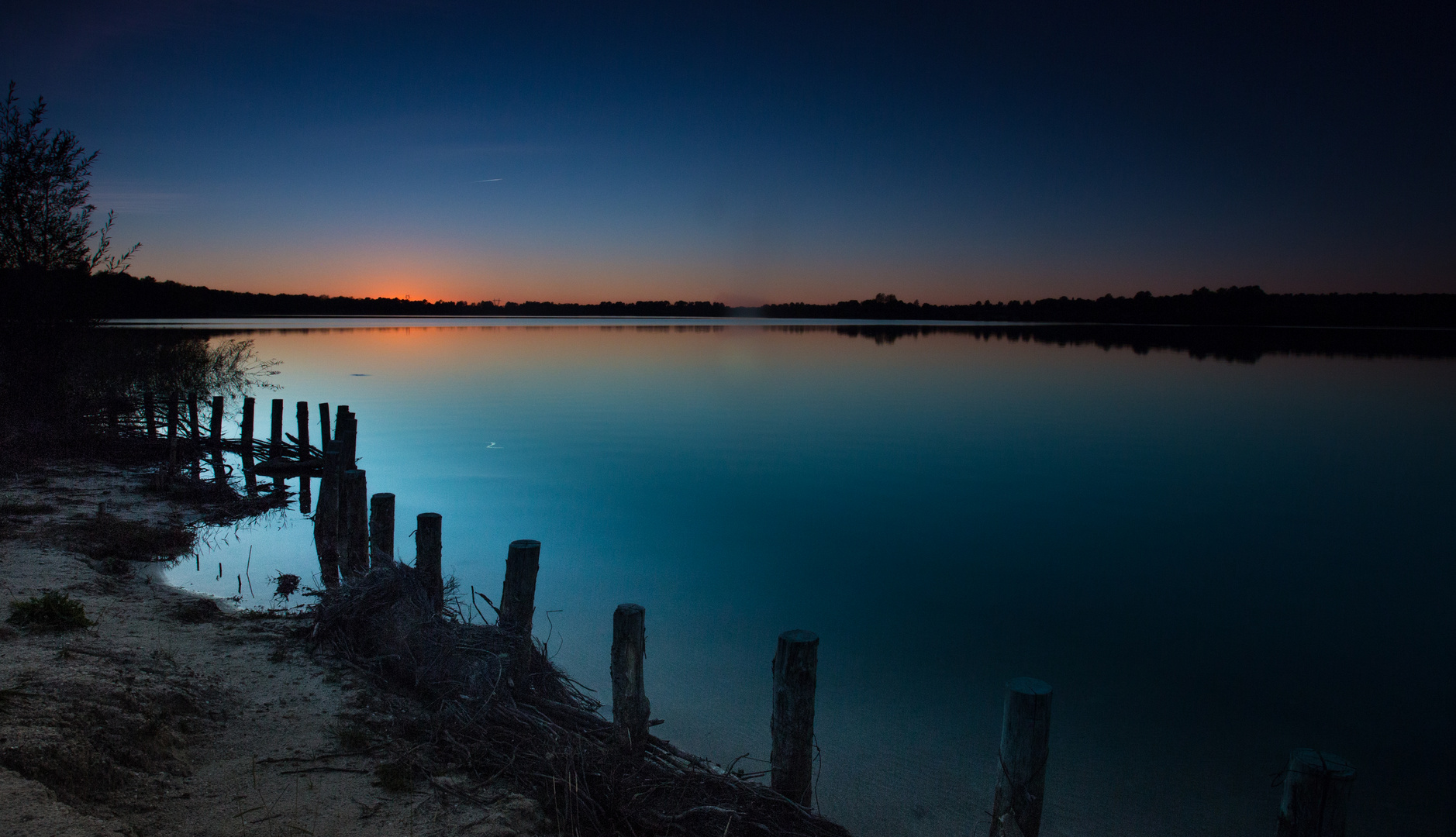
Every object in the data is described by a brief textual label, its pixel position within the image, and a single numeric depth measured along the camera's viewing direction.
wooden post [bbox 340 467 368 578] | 7.54
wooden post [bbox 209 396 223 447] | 15.36
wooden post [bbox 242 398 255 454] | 15.23
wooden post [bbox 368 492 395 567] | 7.12
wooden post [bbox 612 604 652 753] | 4.80
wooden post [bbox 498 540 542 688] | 5.62
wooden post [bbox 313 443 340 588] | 8.09
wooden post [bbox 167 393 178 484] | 13.35
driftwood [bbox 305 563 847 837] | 4.26
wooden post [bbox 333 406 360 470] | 12.30
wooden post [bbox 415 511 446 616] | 6.40
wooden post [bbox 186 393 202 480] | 15.01
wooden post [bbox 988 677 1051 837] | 3.74
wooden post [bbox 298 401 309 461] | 15.99
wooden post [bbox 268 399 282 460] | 16.03
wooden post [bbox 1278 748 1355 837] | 3.28
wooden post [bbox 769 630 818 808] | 4.41
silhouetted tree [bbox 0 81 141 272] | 14.80
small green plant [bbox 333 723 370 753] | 4.64
